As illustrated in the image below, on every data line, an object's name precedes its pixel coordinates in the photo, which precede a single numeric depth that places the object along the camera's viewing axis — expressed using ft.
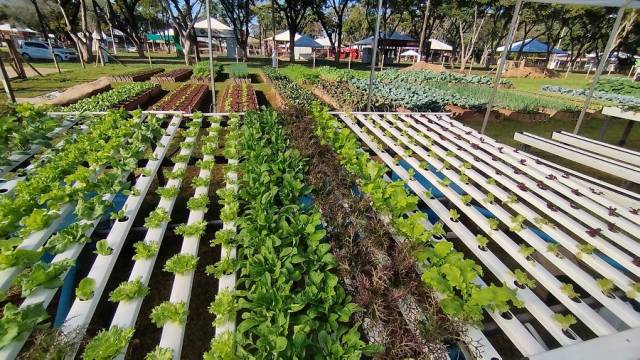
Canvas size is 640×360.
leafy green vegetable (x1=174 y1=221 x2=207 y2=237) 7.35
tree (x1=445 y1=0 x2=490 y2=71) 111.55
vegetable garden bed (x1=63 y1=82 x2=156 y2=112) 27.35
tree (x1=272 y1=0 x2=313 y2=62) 122.31
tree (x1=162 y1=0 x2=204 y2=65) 88.02
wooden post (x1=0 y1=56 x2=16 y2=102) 20.77
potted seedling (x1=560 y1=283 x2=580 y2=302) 5.57
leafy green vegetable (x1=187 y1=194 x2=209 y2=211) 8.20
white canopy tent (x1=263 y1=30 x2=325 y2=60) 129.43
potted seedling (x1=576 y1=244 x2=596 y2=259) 6.53
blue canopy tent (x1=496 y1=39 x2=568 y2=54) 153.79
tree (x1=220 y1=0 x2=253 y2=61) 117.91
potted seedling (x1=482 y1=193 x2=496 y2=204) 8.41
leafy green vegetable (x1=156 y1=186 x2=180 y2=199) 8.60
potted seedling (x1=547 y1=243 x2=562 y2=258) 6.58
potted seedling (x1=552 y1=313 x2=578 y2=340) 4.92
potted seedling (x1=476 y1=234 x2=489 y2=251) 6.78
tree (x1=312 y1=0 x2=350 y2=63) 125.29
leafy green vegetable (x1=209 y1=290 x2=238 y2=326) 5.45
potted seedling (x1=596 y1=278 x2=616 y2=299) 5.55
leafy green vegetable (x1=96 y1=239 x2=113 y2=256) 6.29
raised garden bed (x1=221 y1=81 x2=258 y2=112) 32.16
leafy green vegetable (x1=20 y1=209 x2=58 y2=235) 6.48
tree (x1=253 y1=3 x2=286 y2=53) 199.95
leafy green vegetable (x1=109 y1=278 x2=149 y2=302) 5.52
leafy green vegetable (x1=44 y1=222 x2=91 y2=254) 6.20
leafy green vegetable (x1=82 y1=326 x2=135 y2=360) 4.52
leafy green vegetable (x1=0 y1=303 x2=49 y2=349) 4.32
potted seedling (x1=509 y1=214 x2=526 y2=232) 7.44
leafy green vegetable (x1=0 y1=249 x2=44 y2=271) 5.43
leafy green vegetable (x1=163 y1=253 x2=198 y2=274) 6.28
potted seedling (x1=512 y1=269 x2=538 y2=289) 5.85
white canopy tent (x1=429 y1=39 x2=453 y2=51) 129.12
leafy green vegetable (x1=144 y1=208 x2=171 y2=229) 7.45
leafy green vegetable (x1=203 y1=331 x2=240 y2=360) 4.65
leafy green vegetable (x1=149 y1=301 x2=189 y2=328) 5.29
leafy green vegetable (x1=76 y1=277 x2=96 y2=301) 5.27
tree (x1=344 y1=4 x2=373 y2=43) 213.87
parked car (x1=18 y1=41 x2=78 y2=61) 88.58
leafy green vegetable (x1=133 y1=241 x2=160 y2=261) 6.48
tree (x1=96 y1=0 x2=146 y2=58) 101.33
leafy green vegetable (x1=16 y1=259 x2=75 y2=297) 5.18
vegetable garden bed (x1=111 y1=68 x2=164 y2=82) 51.39
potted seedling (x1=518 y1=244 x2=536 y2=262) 6.51
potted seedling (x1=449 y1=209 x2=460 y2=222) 7.91
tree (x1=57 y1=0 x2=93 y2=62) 83.56
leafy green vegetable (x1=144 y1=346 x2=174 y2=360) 4.62
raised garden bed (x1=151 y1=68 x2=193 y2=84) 53.98
